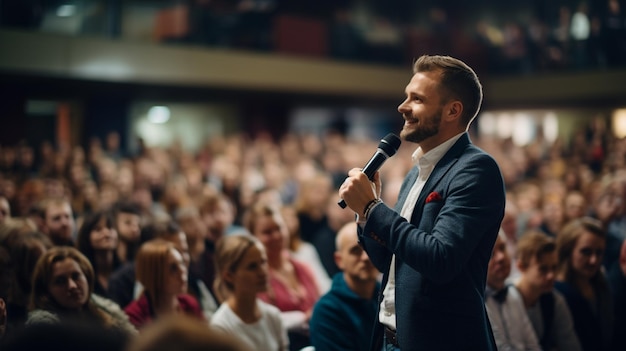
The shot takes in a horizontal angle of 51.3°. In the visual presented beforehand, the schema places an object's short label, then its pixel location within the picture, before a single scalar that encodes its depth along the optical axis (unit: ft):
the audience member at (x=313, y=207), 17.24
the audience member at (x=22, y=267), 9.09
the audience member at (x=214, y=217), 14.47
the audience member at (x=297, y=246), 13.91
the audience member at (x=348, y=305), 8.58
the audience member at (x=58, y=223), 12.25
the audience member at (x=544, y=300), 9.60
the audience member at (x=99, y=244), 11.53
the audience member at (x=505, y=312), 9.09
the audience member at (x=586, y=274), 10.27
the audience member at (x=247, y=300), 8.95
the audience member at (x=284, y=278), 10.50
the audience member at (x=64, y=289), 8.36
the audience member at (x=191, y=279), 10.53
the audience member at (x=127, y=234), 12.42
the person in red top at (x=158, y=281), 9.26
